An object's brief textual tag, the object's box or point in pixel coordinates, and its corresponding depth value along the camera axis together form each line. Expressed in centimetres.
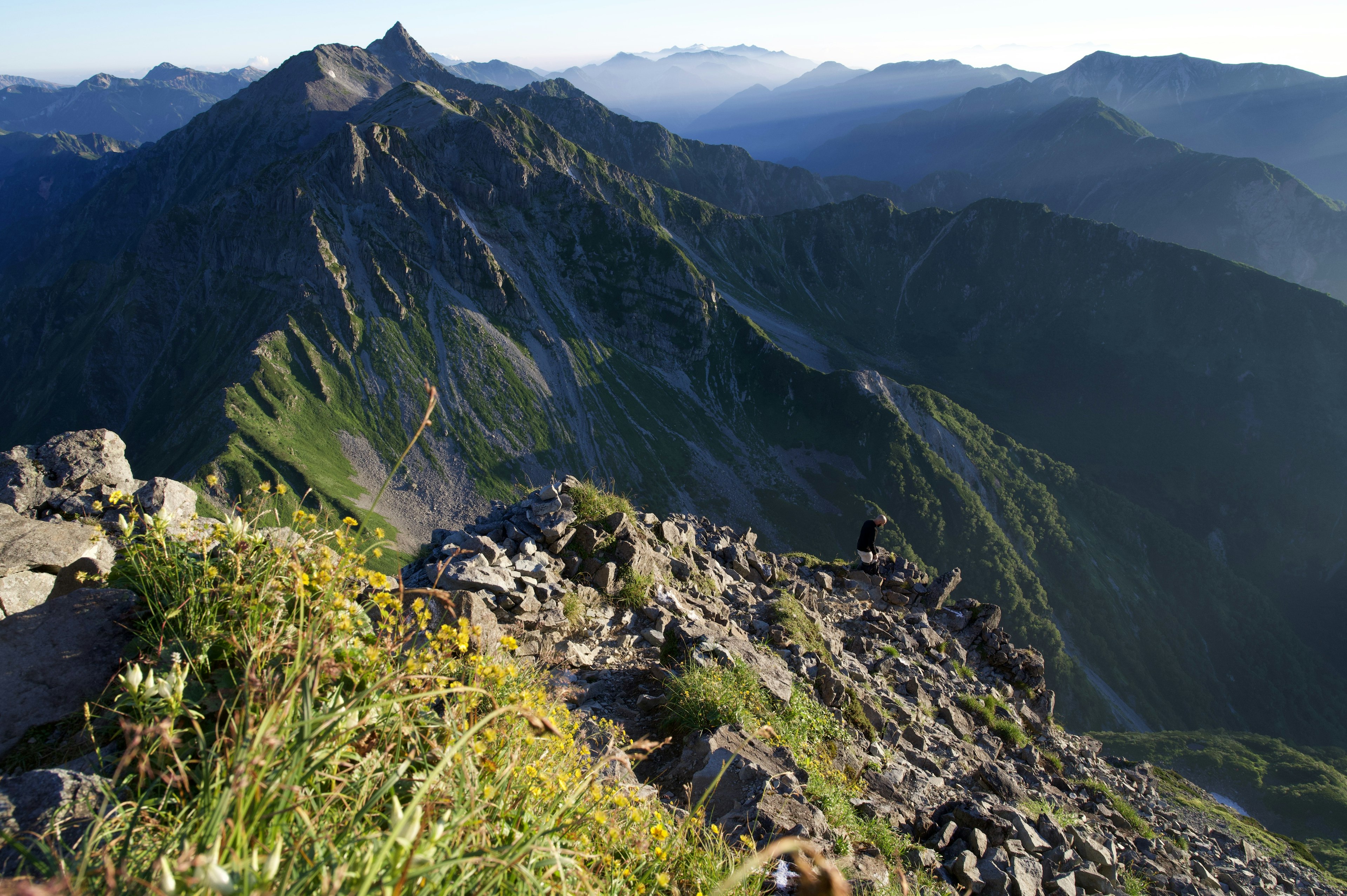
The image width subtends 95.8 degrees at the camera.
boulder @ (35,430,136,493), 1457
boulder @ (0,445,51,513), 1346
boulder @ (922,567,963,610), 2511
